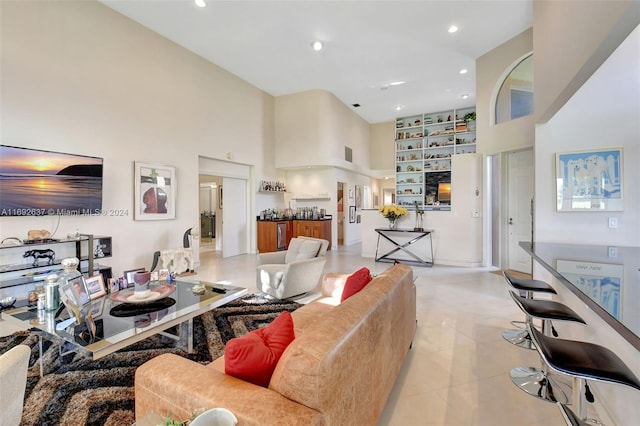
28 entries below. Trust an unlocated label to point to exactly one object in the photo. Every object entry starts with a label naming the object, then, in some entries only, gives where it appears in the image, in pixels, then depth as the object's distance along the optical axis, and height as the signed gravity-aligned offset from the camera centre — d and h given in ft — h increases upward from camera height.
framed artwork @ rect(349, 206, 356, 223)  31.28 -0.28
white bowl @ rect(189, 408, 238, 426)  2.95 -2.14
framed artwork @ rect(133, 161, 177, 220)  16.46 +1.36
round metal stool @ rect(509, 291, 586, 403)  6.04 -3.97
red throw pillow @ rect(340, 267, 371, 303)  7.02 -1.78
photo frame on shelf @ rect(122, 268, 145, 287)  9.78 -2.18
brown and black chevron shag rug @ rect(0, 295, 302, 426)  5.67 -3.87
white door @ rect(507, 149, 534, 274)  17.15 +0.27
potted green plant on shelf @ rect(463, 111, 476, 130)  28.86 +9.14
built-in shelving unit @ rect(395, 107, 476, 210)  29.73 +6.49
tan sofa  3.18 -2.12
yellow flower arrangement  20.67 -0.07
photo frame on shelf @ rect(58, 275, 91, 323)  6.85 -2.09
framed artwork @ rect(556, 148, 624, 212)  10.23 +1.03
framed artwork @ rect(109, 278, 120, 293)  9.30 -2.32
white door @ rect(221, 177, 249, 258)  23.91 -0.39
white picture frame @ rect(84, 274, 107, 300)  8.36 -2.15
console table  20.34 -2.37
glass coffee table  6.24 -2.68
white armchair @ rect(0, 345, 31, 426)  3.30 -1.99
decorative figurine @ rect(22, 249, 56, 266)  12.16 -1.68
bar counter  3.89 -1.40
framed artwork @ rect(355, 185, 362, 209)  33.51 +1.91
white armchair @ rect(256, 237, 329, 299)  12.14 -2.57
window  17.02 +7.12
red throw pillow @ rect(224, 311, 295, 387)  3.76 -1.93
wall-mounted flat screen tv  11.60 +1.45
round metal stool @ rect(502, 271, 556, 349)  7.67 -2.74
